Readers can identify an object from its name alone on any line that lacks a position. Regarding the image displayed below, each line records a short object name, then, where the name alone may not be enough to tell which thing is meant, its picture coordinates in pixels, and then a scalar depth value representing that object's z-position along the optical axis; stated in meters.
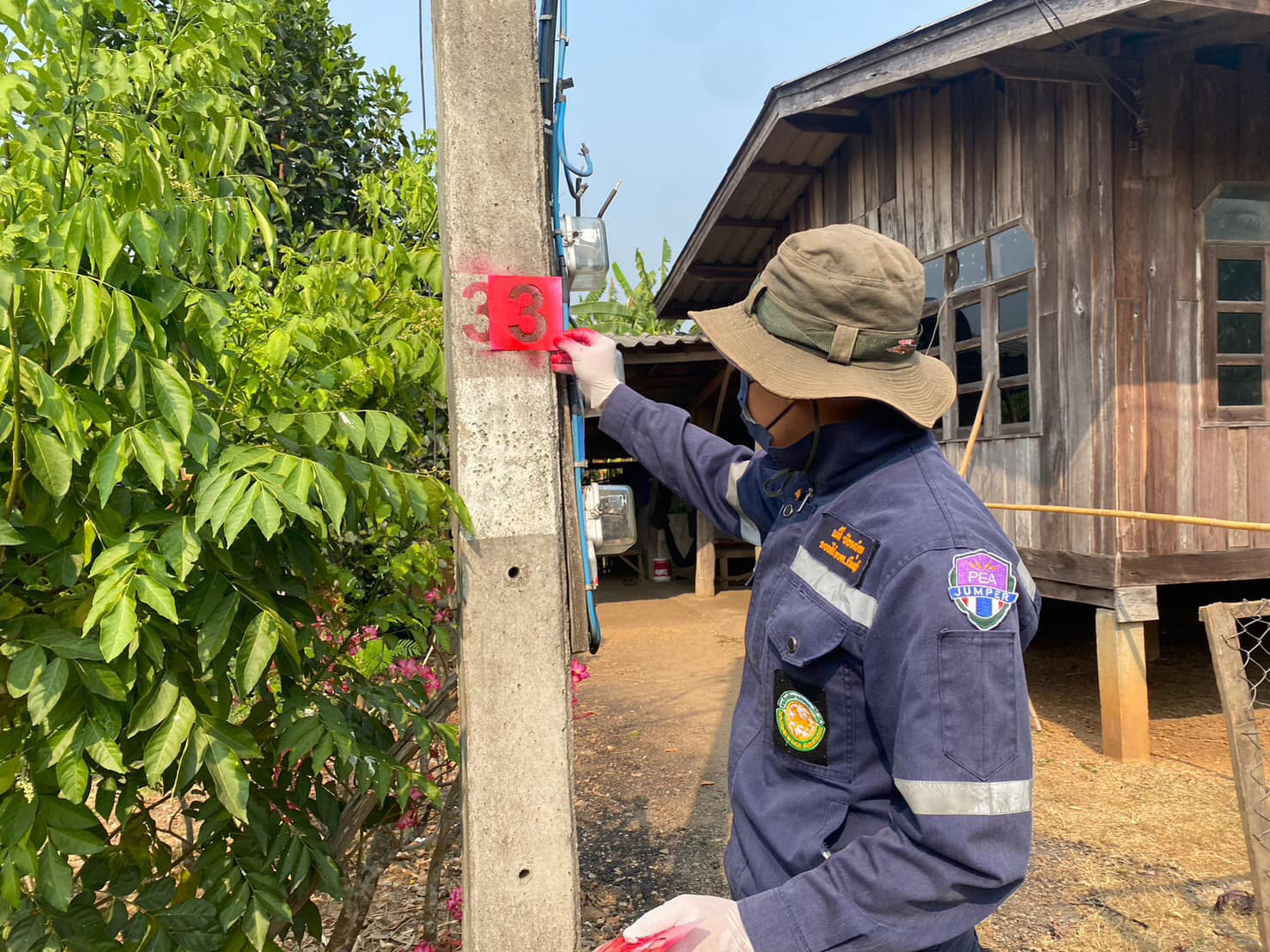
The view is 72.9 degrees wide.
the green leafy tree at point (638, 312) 20.47
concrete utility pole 1.90
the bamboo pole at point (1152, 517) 3.70
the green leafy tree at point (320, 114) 5.15
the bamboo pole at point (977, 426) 6.37
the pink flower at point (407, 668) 3.27
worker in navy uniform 1.19
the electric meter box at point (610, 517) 2.31
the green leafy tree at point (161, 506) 1.46
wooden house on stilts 5.70
